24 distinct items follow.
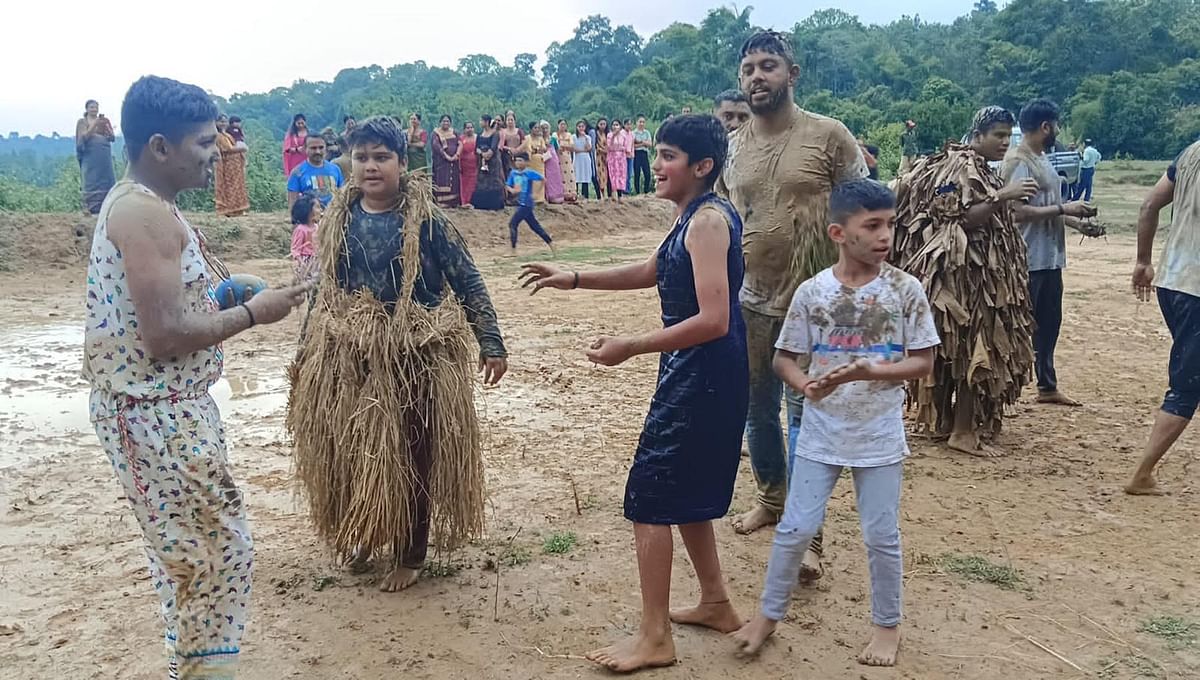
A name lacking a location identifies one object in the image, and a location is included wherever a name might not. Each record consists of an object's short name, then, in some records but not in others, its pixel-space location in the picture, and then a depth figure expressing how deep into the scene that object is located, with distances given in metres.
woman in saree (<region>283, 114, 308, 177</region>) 13.52
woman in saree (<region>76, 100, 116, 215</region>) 12.44
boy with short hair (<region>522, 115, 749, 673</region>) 2.93
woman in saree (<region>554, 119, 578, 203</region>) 19.03
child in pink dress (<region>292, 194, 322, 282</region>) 6.85
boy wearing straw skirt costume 3.47
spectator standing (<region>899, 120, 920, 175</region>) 20.01
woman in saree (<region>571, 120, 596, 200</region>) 19.48
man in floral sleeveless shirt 2.34
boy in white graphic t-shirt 2.94
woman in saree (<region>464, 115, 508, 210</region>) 16.89
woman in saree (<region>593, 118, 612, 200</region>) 19.97
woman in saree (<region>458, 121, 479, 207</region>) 16.93
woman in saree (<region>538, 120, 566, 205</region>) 18.36
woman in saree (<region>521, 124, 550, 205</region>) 17.30
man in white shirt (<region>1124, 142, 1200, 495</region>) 4.44
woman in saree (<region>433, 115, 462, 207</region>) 16.81
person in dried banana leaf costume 5.32
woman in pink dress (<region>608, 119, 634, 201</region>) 20.12
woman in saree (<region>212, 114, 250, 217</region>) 13.70
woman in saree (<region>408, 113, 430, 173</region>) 14.60
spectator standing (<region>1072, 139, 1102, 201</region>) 19.55
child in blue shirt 14.69
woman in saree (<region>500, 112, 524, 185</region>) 17.23
